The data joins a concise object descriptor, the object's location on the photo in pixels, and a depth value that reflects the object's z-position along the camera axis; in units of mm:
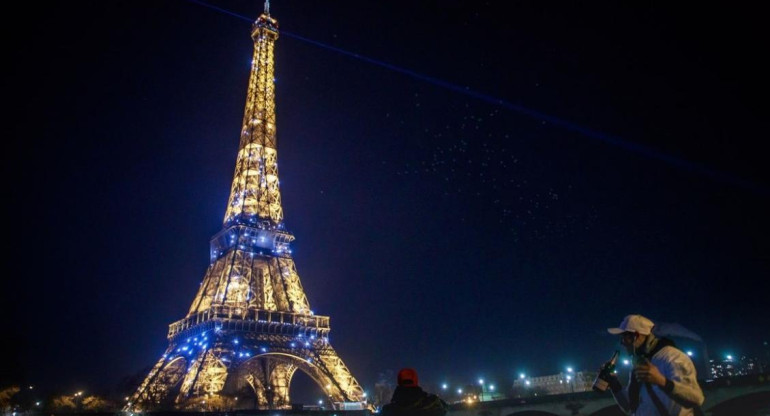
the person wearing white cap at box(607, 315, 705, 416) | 3561
